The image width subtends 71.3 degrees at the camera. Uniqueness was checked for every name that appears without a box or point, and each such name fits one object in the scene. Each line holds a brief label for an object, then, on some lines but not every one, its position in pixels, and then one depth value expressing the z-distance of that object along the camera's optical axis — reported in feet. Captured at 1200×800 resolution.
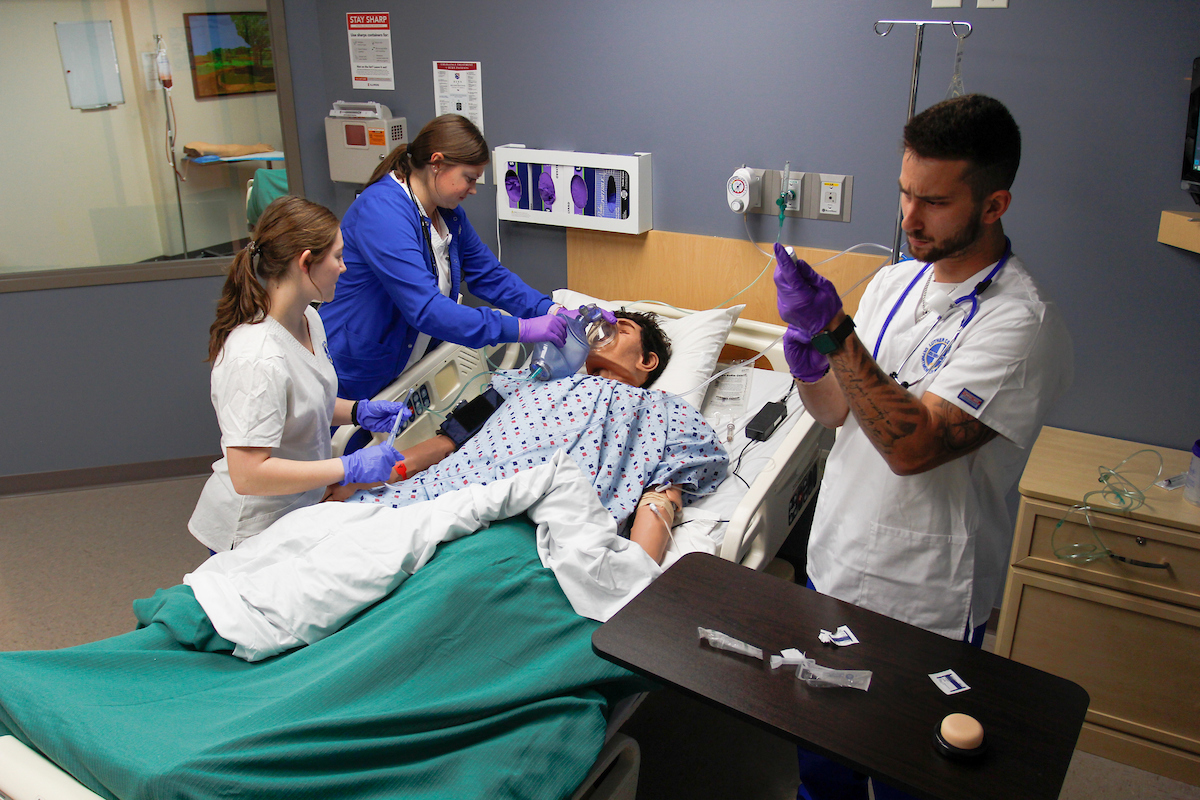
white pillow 8.73
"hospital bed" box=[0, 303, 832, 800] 4.33
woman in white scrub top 6.14
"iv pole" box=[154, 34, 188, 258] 11.62
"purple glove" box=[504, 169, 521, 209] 10.50
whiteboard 11.12
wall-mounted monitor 6.64
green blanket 4.25
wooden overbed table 3.64
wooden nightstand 6.70
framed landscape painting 11.59
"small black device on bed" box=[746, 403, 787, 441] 8.01
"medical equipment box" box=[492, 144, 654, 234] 9.72
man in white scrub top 4.42
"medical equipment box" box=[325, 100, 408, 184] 11.32
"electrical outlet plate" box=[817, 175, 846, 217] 8.62
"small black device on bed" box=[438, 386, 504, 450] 7.73
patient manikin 6.86
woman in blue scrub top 7.91
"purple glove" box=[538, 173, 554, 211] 10.29
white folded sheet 5.44
